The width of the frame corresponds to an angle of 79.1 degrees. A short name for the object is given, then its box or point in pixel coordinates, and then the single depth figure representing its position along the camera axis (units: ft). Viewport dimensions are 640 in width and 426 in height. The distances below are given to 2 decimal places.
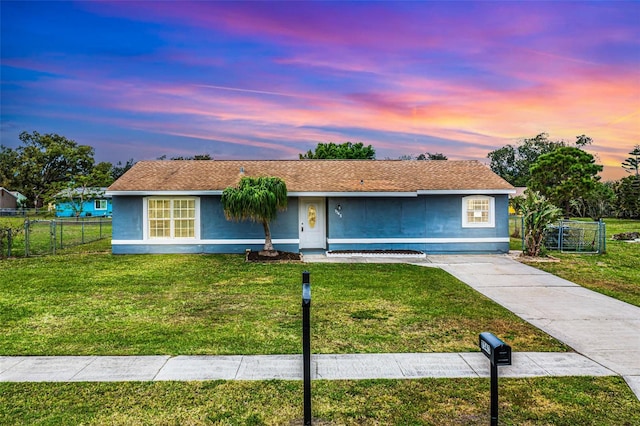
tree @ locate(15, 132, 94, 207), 184.24
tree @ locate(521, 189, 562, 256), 47.65
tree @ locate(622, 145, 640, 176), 184.81
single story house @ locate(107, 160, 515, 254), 51.11
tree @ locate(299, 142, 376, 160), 169.37
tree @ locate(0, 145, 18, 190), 188.24
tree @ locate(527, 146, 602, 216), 112.27
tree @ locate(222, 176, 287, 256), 45.03
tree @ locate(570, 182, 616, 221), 133.28
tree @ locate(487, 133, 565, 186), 199.82
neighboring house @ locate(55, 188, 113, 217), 141.18
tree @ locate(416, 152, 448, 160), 234.50
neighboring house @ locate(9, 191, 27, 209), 181.44
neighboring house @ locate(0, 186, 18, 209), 176.96
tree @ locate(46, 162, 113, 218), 139.54
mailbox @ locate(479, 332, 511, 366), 10.22
